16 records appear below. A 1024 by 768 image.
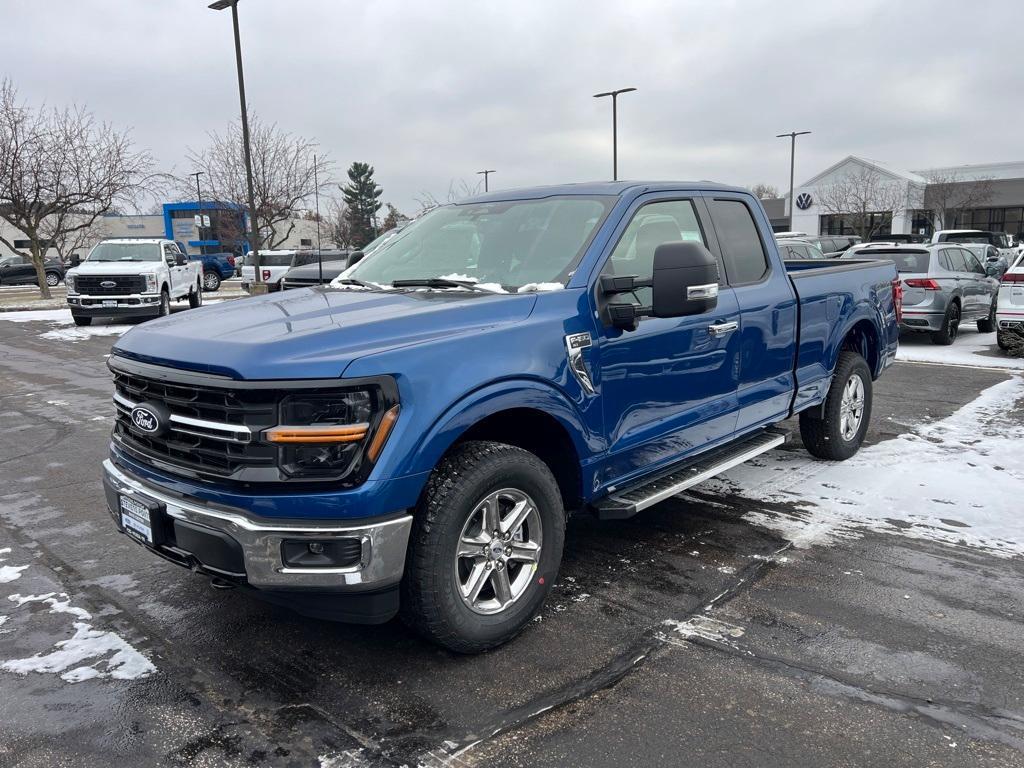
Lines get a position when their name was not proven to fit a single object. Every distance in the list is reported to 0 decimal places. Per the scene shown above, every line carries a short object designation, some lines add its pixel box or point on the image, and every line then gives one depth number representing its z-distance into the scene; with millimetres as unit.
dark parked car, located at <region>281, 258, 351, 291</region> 12953
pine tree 83938
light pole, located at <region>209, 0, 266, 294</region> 22047
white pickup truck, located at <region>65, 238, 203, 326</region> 16594
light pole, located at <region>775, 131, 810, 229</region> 46031
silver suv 12281
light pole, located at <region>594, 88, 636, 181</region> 33288
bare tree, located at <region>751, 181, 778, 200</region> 91412
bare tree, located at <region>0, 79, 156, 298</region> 24984
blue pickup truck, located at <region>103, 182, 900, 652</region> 2770
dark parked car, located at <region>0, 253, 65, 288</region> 39156
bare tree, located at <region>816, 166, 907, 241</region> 48344
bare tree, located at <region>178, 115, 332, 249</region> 34719
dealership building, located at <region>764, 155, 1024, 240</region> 47906
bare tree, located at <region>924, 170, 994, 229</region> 44688
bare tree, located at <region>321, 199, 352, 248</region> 59906
